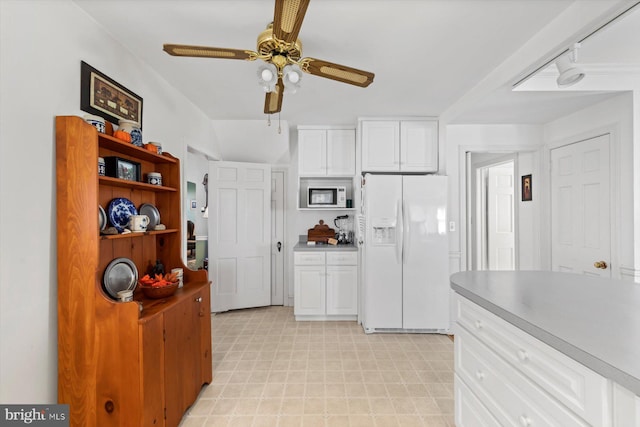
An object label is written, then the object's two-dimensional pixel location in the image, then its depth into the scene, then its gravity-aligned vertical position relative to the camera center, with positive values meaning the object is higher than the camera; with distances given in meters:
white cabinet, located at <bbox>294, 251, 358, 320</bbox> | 3.57 -0.82
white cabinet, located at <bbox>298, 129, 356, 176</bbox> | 3.75 +0.86
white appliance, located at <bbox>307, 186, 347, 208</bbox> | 3.82 +0.28
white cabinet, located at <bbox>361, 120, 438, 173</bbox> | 3.49 +0.89
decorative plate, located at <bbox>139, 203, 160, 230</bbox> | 2.02 +0.04
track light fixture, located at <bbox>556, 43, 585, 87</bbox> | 1.82 +0.95
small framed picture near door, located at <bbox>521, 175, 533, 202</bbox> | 3.38 +0.34
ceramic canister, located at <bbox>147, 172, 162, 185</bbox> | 1.99 +0.28
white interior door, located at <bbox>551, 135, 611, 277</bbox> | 2.57 +0.10
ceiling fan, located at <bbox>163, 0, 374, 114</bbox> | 1.34 +0.84
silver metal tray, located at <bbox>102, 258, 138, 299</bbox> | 1.57 -0.34
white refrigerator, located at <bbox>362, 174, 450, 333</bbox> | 3.23 -0.42
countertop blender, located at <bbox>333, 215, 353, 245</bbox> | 4.01 -0.15
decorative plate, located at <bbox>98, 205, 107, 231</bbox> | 1.58 -0.01
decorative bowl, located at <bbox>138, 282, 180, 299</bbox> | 1.80 -0.46
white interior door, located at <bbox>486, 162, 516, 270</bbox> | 4.58 +0.00
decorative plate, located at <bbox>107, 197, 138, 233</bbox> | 1.69 +0.04
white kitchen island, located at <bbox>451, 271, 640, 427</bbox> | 0.82 -0.47
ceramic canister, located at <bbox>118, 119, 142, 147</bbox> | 1.72 +0.53
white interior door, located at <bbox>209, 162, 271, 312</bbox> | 3.80 -0.23
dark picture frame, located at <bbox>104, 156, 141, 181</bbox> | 1.63 +0.30
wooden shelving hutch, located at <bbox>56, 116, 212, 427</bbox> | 1.42 -0.51
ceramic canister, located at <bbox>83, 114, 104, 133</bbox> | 1.49 +0.51
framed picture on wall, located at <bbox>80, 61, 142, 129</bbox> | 1.65 +0.76
